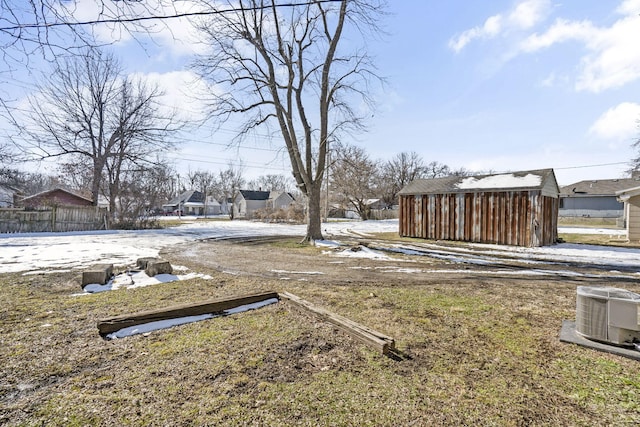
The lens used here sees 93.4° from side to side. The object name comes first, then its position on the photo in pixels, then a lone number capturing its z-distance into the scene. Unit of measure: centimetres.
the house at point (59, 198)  2341
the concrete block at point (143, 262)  699
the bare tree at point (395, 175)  4603
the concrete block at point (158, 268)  641
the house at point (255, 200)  5362
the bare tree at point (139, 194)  2017
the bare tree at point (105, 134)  1995
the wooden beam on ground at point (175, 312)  345
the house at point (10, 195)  2642
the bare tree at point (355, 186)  3409
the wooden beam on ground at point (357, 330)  300
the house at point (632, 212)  1246
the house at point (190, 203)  5735
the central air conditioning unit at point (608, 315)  303
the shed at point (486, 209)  1175
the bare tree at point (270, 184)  7474
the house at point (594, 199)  3191
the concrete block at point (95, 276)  548
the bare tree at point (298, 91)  1217
